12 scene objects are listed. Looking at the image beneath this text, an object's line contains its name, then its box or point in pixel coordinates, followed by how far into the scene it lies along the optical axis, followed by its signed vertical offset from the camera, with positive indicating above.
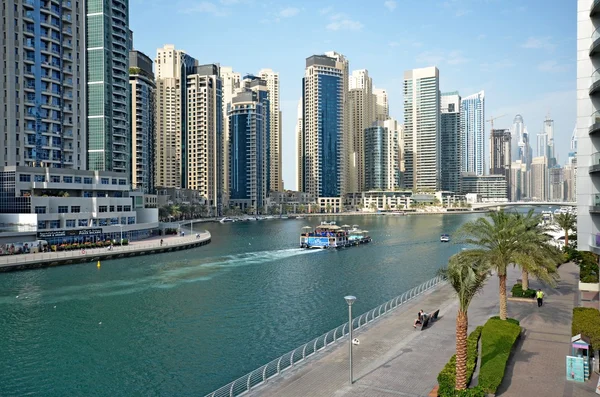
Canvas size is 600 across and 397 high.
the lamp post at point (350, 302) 22.97 -5.93
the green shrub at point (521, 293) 42.00 -8.47
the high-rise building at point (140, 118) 167.25 +27.84
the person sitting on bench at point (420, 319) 32.56 -8.28
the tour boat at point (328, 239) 106.56 -9.50
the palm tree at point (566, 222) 77.68 -4.34
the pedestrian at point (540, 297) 39.22 -8.20
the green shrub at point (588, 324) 24.64 -6.98
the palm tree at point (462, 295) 20.06 -4.18
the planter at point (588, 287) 44.94 -8.51
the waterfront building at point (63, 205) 82.94 -1.40
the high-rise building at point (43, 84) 95.62 +23.69
